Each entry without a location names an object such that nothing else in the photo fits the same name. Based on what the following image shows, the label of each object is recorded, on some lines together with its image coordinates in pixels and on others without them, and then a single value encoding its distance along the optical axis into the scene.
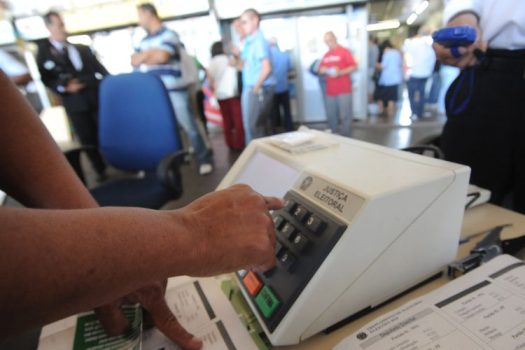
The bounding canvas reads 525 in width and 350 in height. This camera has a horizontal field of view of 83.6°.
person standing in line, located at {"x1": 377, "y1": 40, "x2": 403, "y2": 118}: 4.55
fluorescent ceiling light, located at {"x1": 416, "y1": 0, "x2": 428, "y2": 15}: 6.01
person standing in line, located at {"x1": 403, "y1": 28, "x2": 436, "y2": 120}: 3.78
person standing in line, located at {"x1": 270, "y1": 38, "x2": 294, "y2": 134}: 3.69
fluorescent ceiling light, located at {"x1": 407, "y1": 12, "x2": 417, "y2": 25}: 8.56
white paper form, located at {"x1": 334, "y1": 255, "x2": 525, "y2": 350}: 0.32
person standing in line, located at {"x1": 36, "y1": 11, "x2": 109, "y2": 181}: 2.33
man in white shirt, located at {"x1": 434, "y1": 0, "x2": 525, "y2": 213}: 0.74
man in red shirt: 3.31
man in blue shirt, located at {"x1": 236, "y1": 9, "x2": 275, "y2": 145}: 2.44
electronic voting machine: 0.36
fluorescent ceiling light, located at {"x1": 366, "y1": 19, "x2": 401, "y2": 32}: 8.35
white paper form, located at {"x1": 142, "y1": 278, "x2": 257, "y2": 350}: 0.38
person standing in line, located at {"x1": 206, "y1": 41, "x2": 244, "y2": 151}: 3.24
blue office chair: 1.33
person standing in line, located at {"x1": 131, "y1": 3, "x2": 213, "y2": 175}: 2.20
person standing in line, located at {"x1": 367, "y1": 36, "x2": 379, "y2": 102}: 4.94
